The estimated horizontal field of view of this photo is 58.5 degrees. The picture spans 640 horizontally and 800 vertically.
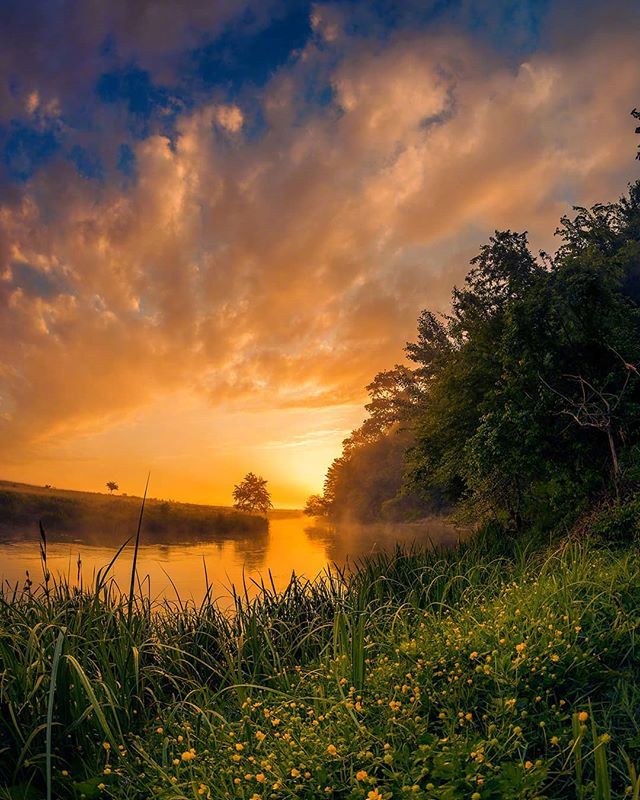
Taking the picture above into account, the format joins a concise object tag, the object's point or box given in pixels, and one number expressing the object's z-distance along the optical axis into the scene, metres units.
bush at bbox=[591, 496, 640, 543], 10.16
